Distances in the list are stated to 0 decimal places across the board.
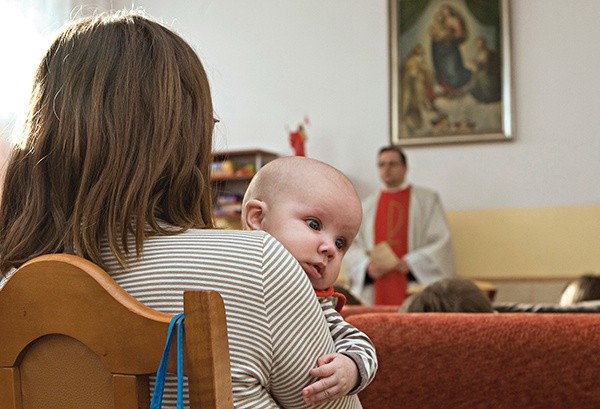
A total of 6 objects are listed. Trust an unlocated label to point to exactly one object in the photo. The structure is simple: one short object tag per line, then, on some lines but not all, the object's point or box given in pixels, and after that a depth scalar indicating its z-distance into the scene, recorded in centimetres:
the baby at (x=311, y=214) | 161
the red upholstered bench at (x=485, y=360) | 221
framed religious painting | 812
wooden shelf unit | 846
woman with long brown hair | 130
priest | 760
